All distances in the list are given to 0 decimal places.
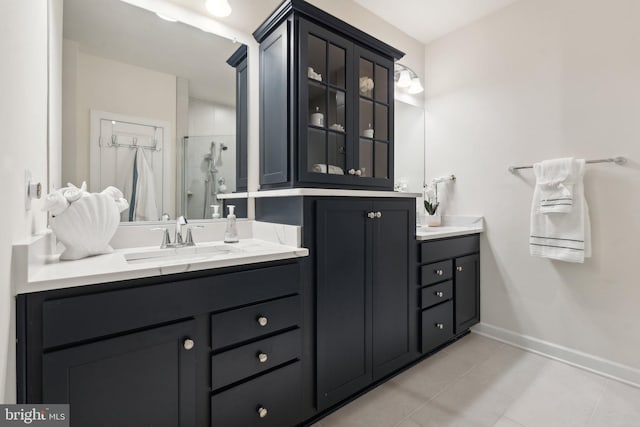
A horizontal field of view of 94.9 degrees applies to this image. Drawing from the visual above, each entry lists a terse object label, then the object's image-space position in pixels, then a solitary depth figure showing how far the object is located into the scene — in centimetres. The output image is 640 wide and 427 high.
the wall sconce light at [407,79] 264
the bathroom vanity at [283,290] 90
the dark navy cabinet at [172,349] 85
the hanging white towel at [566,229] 192
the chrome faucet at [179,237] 145
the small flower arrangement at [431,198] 275
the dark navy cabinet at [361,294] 149
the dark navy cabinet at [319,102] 154
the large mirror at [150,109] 133
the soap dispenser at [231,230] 161
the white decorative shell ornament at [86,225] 110
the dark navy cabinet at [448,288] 202
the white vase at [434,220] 274
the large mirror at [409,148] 272
